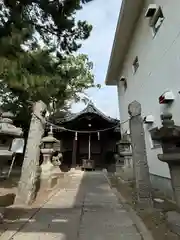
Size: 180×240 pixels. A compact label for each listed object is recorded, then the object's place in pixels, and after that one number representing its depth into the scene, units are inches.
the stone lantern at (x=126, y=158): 216.1
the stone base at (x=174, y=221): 72.5
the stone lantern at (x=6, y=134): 92.9
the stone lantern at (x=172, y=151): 77.8
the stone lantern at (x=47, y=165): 182.2
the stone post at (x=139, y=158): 117.2
